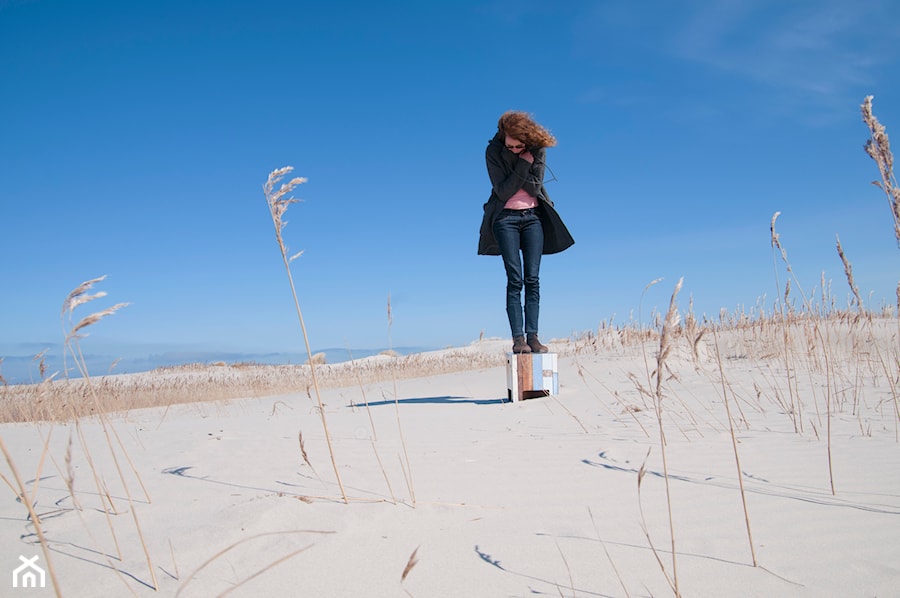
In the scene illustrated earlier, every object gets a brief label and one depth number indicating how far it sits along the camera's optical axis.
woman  4.76
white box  4.77
